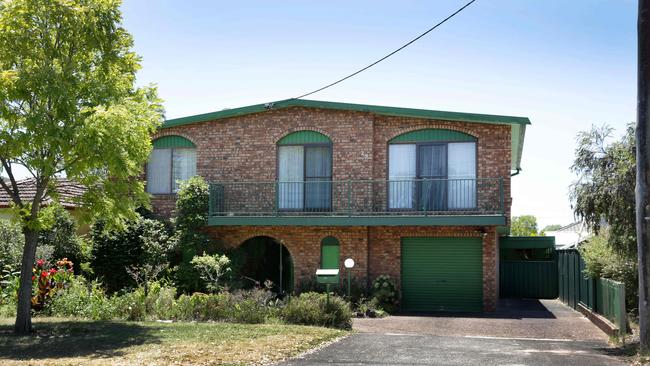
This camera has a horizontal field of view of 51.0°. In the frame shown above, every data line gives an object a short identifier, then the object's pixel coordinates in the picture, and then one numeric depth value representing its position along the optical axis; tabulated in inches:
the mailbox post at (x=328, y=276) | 617.0
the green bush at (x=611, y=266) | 596.5
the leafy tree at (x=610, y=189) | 546.6
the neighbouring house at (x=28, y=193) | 862.2
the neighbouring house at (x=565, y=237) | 1341.0
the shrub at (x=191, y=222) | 800.9
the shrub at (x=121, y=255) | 792.9
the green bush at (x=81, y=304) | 627.8
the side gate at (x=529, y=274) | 1066.1
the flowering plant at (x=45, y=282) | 648.4
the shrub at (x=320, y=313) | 593.6
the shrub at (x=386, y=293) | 759.1
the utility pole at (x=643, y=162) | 447.5
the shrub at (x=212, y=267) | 709.3
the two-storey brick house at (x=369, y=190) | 783.1
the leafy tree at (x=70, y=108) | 490.3
